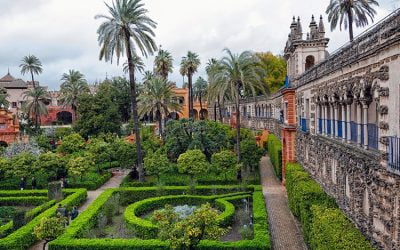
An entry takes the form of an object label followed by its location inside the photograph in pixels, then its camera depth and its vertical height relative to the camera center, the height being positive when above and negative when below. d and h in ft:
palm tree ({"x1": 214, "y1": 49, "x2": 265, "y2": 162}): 118.32 +10.47
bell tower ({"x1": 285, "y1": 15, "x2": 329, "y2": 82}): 98.63 +14.85
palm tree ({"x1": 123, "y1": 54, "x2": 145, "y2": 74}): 226.42 +27.05
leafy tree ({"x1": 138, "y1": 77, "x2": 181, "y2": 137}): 156.97 +5.65
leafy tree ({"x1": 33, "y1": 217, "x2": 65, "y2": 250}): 60.29 -17.20
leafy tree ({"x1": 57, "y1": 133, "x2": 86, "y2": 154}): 155.98 -11.75
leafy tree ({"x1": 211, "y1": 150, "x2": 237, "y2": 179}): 110.22 -14.40
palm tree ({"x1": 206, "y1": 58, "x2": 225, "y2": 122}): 120.83 +6.99
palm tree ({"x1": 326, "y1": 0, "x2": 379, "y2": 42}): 126.11 +29.75
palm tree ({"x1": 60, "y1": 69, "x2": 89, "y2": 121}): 222.69 +15.17
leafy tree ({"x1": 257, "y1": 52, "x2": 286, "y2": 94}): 215.72 +20.31
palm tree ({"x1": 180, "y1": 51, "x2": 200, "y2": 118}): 210.79 +24.43
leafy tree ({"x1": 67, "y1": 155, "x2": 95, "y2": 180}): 112.27 -14.59
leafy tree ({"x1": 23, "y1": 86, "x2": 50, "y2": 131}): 216.74 +7.16
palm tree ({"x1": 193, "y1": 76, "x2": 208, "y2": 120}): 291.17 +17.31
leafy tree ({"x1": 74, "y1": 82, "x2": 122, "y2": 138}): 176.65 -1.26
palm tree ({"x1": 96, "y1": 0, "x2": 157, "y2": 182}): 107.96 +21.47
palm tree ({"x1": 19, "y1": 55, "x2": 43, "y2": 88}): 249.75 +31.92
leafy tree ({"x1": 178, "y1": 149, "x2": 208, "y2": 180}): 106.63 -14.09
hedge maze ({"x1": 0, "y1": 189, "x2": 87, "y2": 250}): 66.49 -20.08
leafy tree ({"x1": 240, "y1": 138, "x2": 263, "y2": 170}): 121.80 -13.94
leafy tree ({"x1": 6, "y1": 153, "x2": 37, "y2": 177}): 110.22 -13.84
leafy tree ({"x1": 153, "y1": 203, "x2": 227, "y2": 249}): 51.55 -15.40
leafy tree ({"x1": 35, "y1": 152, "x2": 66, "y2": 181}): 113.49 -13.97
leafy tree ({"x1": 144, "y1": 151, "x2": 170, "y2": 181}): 108.88 -14.55
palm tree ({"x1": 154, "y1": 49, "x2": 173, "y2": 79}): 203.62 +24.72
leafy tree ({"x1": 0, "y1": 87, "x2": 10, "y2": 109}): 225.41 +10.60
